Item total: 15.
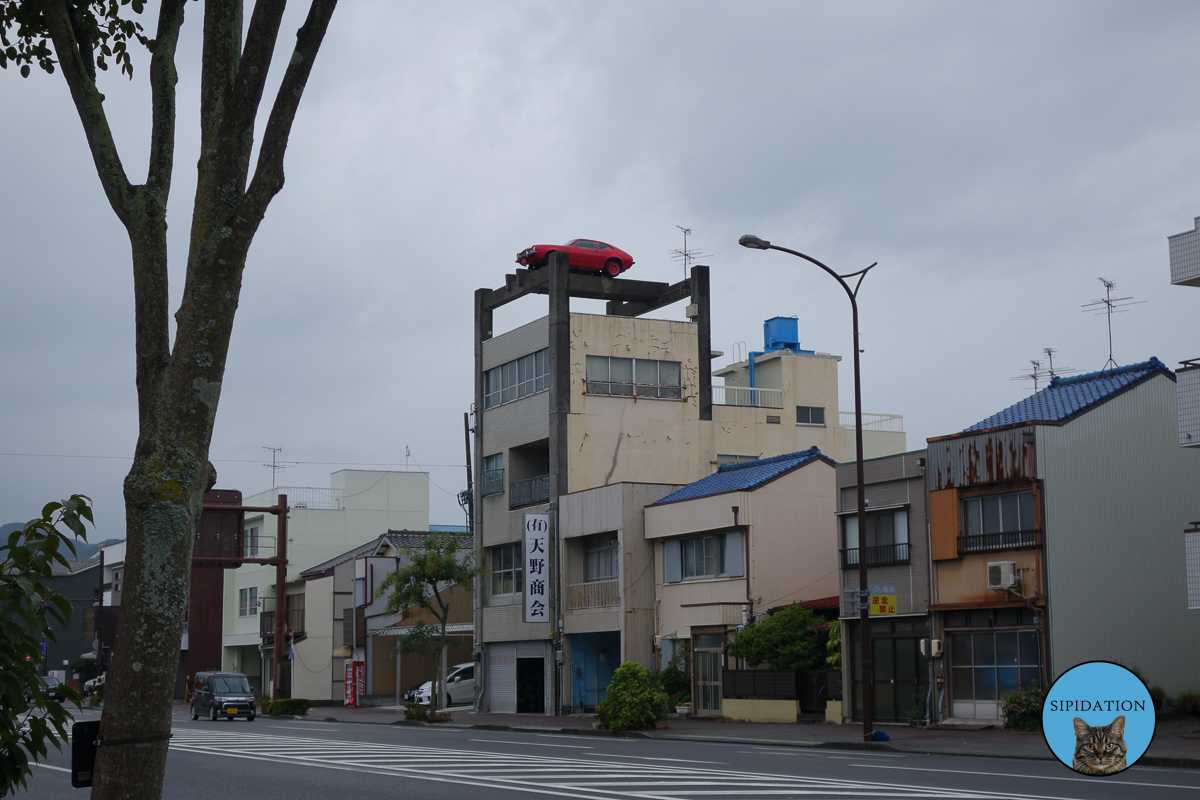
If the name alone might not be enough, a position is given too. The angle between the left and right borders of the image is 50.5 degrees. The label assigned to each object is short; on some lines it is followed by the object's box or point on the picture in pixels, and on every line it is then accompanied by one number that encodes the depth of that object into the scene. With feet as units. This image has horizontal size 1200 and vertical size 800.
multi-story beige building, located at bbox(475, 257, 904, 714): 149.79
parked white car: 175.94
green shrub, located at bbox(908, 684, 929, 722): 105.50
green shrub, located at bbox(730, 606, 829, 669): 118.62
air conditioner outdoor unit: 98.27
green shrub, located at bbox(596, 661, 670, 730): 112.88
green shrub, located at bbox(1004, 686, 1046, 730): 93.61
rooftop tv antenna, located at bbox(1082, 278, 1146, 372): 125.70
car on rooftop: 161.07
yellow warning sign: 99.91
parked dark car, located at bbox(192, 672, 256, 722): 153.17
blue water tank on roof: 192.75
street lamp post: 89.45
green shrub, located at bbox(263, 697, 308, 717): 177.37
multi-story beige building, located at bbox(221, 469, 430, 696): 246.88
